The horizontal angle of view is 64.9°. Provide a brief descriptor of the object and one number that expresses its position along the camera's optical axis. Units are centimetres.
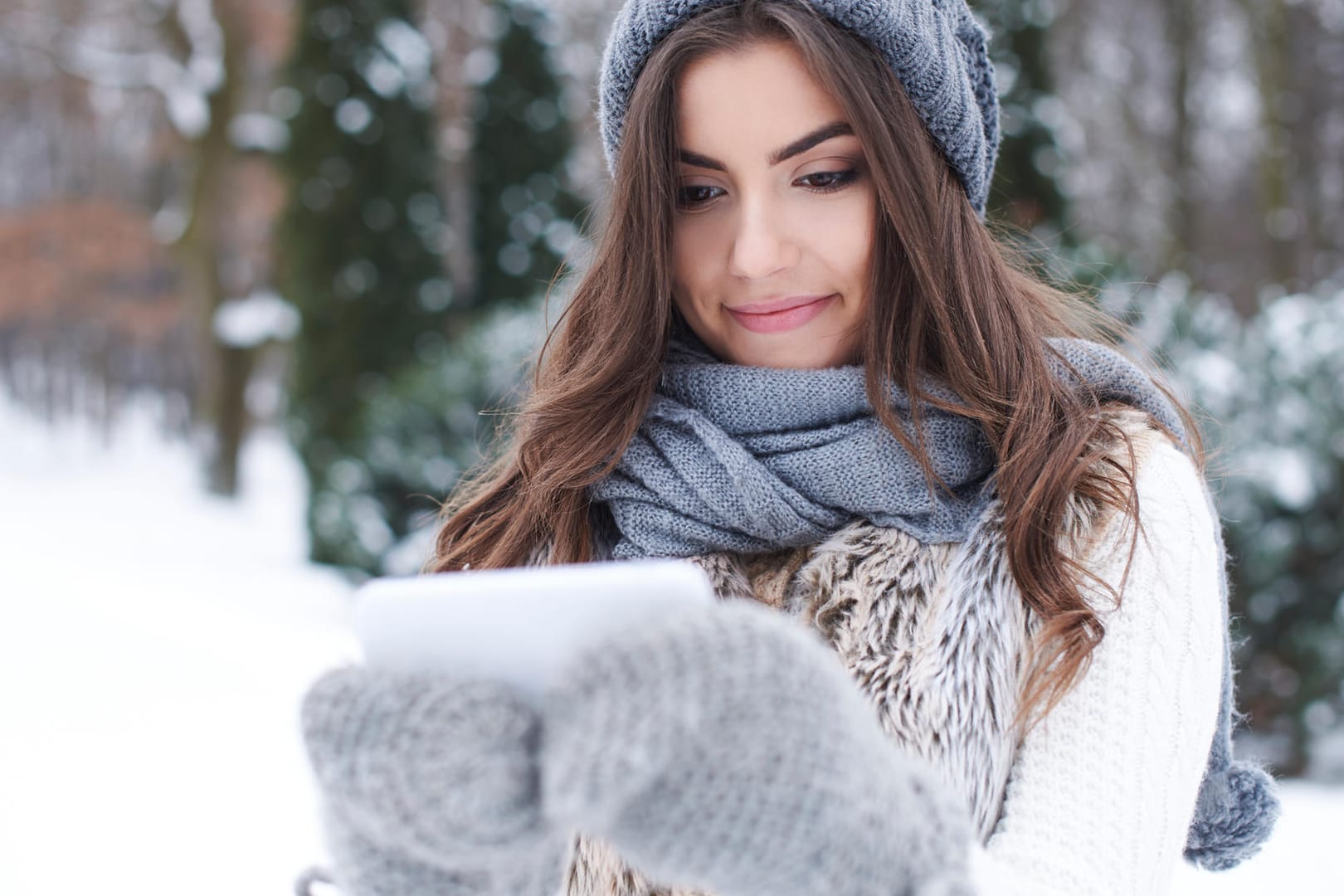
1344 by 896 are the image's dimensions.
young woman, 89
